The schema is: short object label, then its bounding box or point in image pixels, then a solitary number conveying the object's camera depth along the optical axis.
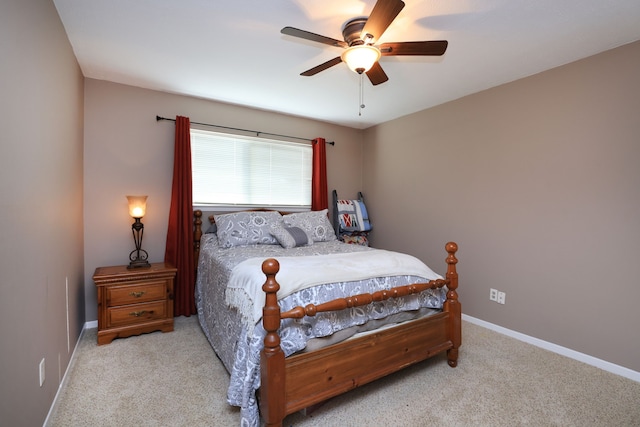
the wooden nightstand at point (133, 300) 2.53
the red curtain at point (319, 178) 4.14
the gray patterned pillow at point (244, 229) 2.99
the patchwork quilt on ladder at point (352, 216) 4.20
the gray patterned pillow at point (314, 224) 3.36
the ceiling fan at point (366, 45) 1.69
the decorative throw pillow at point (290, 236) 3.03
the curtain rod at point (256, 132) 3.20
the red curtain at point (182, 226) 3.18
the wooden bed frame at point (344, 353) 1.46
